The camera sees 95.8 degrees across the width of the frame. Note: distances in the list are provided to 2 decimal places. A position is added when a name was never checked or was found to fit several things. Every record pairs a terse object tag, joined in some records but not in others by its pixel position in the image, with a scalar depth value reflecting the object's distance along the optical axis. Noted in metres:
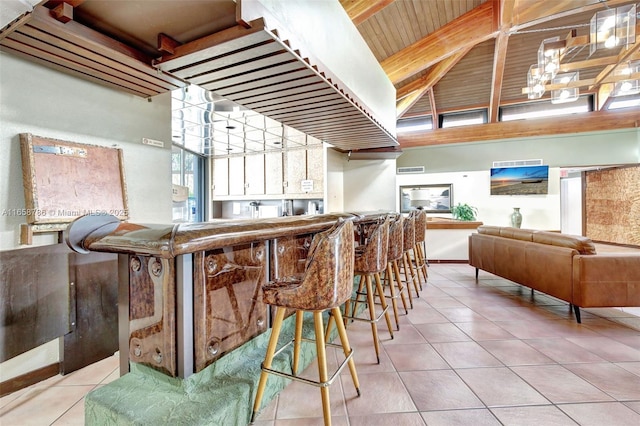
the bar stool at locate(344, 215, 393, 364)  2.13
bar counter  1.11
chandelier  3.25
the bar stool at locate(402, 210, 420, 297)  3.27
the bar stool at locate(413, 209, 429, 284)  3.96
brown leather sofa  2.80
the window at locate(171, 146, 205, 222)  5.82
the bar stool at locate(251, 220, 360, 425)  1.37
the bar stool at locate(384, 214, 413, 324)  2.66
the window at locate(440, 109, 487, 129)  7.84
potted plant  6.50
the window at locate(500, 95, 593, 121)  7.13
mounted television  7.07
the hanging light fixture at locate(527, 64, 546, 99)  4.25
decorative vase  6.95
